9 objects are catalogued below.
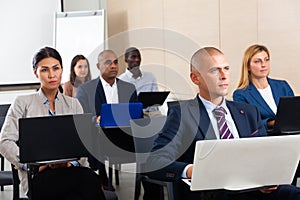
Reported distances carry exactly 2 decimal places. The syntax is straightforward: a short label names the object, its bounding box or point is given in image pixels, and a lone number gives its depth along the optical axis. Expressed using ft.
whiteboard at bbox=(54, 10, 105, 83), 28.86
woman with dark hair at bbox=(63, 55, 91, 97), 20.26
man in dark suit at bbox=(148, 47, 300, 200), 9.12
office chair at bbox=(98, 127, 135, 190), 14.88
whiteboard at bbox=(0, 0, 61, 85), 28.68
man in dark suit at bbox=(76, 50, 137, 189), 18.22
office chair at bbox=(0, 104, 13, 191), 13.75
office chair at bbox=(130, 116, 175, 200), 12.55
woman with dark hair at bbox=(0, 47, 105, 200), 11.24
